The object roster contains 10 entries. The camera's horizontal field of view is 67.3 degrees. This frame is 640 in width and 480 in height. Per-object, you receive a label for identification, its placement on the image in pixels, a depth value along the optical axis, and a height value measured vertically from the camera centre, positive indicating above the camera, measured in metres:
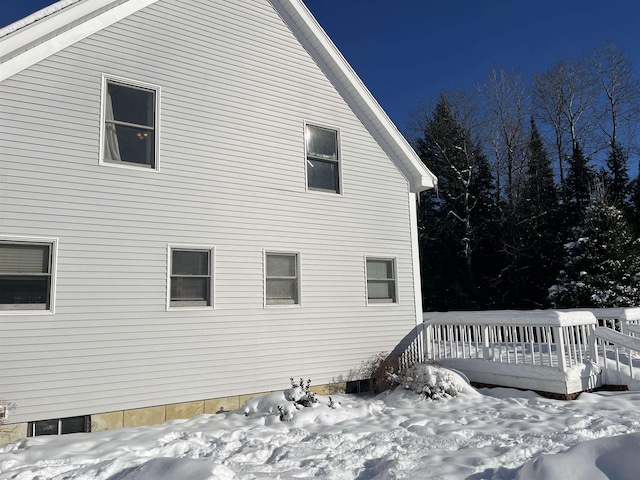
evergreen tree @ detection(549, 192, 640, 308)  15.05 +0.84
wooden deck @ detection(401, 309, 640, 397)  7.96 -1.23
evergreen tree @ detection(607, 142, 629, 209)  22.58 +5.66
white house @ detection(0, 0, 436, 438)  6.63 +1.44
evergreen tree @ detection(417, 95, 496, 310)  22.53 +3.53
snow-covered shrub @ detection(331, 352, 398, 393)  9.12 -1.49
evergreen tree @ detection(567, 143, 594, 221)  21.95 +5.14
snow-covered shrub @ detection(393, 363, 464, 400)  8.23 -1.53
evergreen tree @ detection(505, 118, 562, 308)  21.22 +2.09
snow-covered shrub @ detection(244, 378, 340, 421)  7.24 -1.63
